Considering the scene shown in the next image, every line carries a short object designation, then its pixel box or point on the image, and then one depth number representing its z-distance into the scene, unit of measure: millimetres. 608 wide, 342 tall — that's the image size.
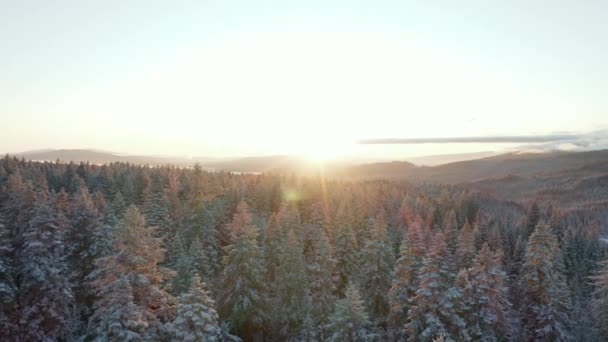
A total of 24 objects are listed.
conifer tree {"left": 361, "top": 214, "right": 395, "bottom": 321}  45156
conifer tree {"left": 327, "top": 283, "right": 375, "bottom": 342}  31953
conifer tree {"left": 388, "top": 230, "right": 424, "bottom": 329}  37469
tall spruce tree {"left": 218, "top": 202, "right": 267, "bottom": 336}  42125
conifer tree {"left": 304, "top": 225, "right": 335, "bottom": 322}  43406
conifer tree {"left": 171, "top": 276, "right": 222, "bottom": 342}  25666
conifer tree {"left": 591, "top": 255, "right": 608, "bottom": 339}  39625
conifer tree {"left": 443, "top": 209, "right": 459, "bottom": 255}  45809
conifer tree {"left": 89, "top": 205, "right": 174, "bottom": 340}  24531
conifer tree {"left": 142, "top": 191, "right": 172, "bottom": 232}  57916
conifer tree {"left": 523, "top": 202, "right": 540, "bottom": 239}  77562
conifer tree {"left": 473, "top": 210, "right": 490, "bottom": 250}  63569
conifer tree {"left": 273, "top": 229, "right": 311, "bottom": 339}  43656
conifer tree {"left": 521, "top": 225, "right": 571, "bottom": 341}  37500
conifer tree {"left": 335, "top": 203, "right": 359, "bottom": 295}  49625
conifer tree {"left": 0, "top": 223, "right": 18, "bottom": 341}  30906
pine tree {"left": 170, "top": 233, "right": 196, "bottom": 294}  41094
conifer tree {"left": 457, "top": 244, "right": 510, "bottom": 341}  33062
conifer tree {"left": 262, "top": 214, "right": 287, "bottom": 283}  47656
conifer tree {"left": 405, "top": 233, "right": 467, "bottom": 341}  31469
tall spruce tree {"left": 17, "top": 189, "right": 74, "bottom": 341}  32281
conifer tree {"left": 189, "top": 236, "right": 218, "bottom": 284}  45062
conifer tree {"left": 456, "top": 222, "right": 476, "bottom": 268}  39031
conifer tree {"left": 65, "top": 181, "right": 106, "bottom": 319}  38344
